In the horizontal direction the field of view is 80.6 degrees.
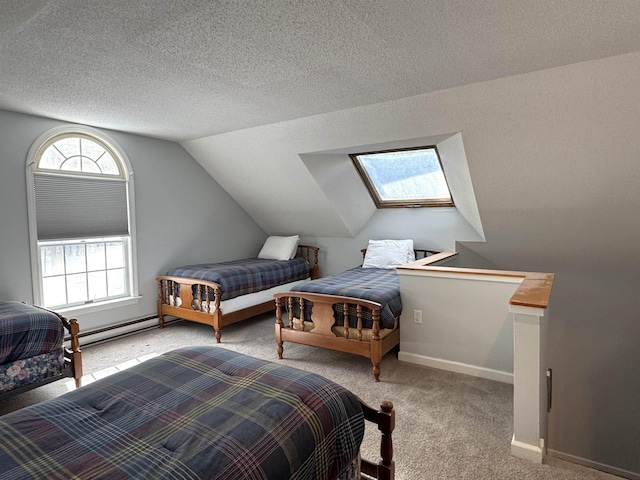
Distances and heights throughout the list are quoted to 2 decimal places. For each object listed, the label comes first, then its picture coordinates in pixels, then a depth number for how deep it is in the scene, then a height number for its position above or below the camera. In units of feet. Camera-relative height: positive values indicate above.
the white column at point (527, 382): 6.40 -2.78
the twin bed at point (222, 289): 13.11 -2.32
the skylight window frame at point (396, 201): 13.57 +1.15
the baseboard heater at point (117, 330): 12.38 -3.51
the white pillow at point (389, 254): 14.78 -1.20
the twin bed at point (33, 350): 7.80 -2.58
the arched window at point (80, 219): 11.43 +0.39
